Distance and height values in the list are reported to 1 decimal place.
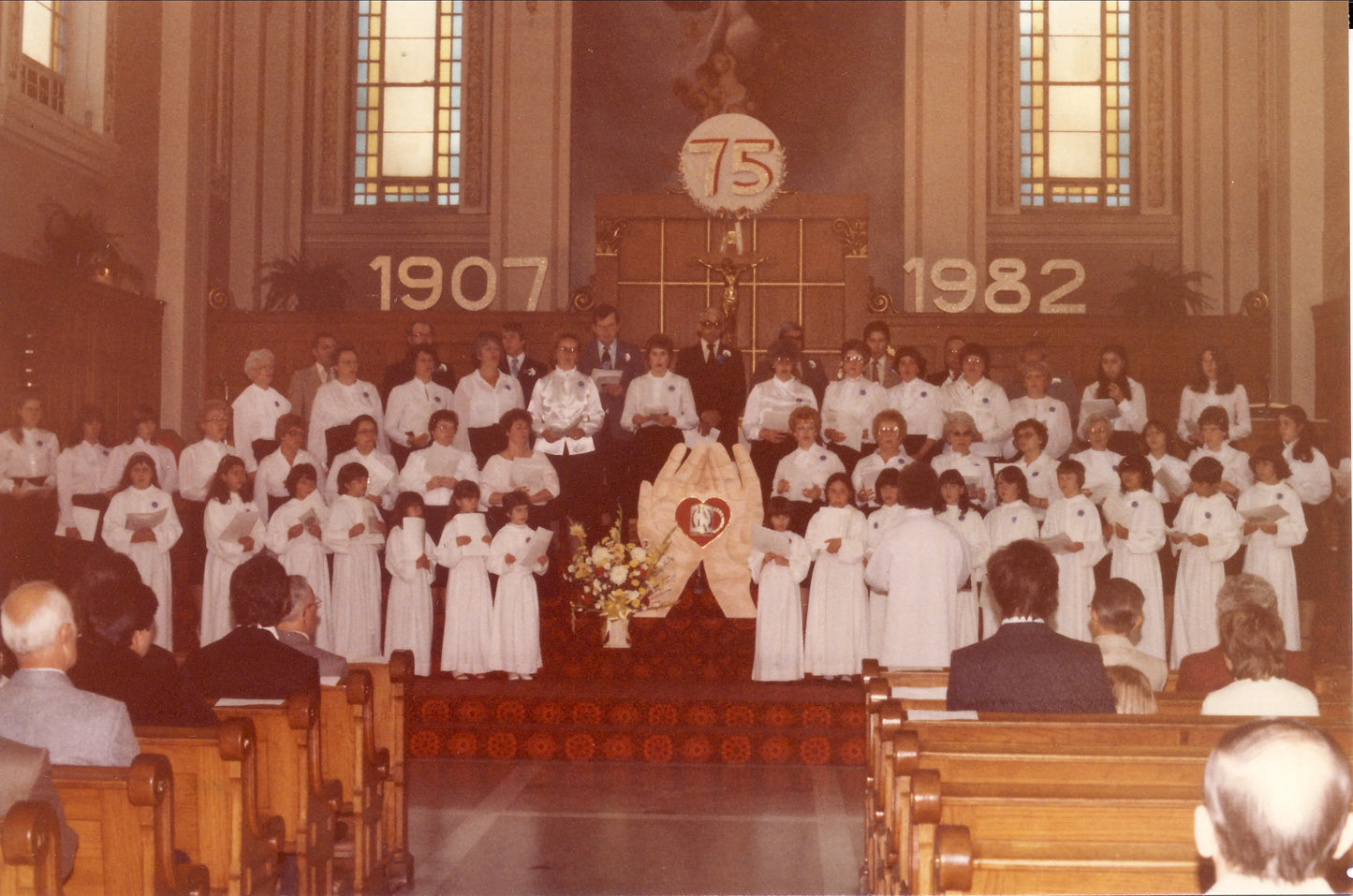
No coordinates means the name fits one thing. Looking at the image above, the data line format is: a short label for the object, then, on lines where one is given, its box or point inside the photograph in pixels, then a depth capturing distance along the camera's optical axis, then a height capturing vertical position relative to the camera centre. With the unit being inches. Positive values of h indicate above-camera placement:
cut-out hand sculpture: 427.8 -3.9
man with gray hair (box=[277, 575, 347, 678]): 236.1 -19.5
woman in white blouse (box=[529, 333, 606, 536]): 445.7 +20.8
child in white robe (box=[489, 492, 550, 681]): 390.6 -24.8
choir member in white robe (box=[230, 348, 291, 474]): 470.9 +25.1
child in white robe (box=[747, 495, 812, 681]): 390.3 -27.9
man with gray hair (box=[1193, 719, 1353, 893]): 89.3 -17.0
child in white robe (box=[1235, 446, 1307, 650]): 417.1 -6.5
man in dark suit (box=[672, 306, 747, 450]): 480.1 +39.4
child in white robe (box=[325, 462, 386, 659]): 414.3 -19.3
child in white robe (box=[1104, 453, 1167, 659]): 413.1 -9.0
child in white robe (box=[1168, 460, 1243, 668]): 412.8 -11.8
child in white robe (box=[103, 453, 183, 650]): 416.5 -9.3
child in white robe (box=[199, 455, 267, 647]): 410.0 -11.7
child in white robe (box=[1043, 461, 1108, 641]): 410.9 -12.6
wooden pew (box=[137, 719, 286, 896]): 168.6 -32.4
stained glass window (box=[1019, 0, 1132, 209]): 719.1 +189.5
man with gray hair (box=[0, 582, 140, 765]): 159.2 -20.8
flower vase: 404.5 -33.6
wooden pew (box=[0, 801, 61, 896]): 118.9 -26.9
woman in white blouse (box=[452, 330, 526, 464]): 453.7 +29.7
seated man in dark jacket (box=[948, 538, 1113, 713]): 199.6 -19.7
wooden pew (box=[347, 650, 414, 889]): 251.9 -39.7
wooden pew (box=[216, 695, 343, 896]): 197.3 -33.8
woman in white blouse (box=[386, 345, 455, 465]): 460.1 +27.6
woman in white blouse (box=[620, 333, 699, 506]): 451.5 +27.1
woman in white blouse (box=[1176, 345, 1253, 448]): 484.1 +35.1
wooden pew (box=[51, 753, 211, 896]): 143.9 -30.4
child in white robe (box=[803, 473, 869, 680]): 393.4 -22.1
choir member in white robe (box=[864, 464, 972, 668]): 340.2 -16.4
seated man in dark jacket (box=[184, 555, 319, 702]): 219.8 -22.0
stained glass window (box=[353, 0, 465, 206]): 727.1 +184.7
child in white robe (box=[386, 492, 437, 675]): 406.9 -20.7
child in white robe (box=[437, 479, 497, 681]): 394.3 -25.4
